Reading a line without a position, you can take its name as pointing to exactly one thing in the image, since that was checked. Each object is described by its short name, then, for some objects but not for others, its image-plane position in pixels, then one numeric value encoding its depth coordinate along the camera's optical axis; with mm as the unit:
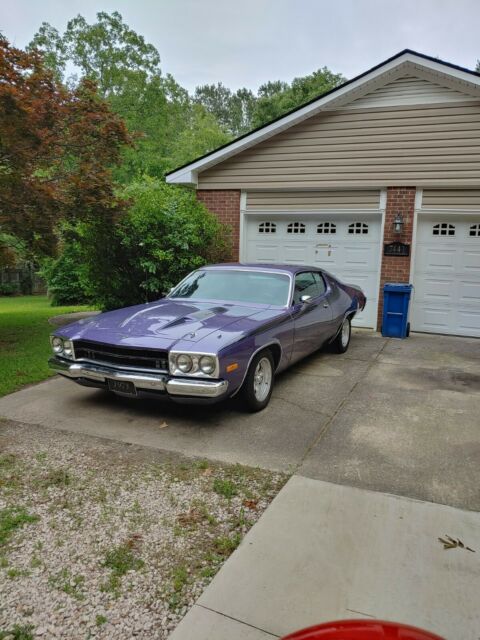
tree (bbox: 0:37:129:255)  6414
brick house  8625
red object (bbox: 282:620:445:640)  1309
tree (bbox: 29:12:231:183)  27812
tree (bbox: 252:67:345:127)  26938
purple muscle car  4047
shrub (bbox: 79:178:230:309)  8852
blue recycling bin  8672
